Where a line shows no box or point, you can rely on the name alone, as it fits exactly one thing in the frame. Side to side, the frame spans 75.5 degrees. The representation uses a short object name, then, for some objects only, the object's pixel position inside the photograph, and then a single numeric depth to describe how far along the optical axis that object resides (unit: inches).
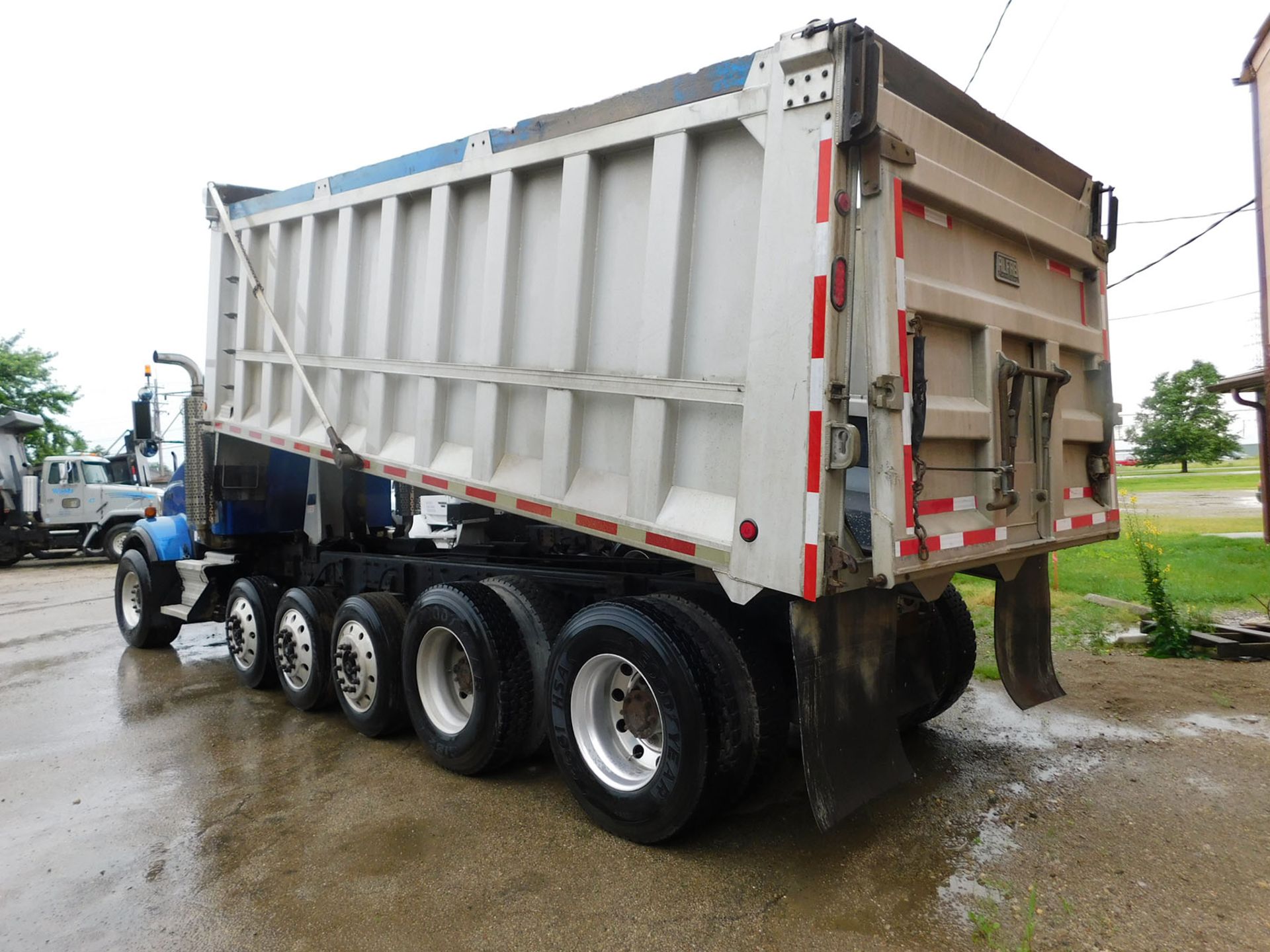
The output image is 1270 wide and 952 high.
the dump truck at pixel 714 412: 125.8
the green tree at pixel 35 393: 1202.0
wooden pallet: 260.5
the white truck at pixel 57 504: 703.1
